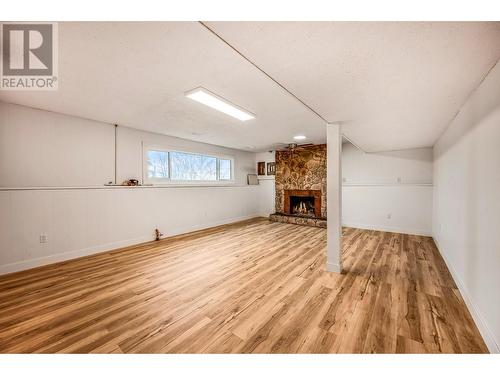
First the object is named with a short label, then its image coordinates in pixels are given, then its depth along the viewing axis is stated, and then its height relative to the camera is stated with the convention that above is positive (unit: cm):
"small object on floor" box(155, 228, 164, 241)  436 -104
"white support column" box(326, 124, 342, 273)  273 -15
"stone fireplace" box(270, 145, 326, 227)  581 +3
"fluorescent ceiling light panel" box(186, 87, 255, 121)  231 +109
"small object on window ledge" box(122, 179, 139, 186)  393 +10
